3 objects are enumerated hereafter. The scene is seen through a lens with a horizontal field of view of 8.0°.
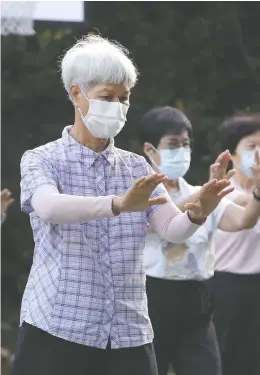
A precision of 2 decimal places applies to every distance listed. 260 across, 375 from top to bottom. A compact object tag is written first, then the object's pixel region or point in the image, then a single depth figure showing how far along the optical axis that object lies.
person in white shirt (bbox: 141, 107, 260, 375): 7.72
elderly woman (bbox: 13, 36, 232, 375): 5.41
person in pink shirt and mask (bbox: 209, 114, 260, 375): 9.06
